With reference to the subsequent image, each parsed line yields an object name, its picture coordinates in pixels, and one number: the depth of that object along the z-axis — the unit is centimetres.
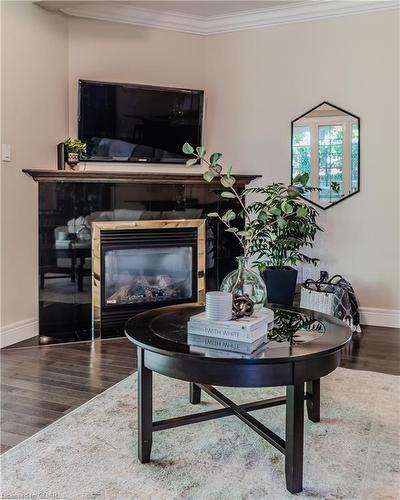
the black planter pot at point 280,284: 384
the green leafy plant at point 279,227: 373
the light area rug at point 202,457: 162
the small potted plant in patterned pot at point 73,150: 369
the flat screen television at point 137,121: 383
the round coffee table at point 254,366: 154
